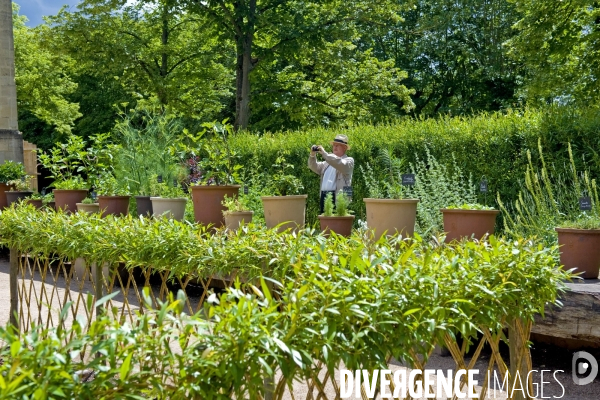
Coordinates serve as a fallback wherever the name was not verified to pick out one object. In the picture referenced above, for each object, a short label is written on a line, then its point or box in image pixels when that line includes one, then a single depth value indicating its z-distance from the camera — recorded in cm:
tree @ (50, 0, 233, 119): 1639
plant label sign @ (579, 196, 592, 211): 466
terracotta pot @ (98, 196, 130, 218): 673
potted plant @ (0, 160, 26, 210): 1074
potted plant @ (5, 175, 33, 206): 989
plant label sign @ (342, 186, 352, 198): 595
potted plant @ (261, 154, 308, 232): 541
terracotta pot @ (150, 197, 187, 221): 617
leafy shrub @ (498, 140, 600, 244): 569
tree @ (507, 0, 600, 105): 1380
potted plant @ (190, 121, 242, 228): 586
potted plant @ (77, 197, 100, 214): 700
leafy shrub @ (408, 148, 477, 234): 712
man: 714
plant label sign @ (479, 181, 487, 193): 634
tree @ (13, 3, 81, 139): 2370
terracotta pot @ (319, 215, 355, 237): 502
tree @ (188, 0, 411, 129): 1475
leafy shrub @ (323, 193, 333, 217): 490
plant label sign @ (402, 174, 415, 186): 553
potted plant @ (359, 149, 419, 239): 491
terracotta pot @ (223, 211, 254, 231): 544
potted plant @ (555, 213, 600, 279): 452
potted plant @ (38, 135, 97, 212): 784
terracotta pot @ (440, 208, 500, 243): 468
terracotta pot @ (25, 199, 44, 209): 864
